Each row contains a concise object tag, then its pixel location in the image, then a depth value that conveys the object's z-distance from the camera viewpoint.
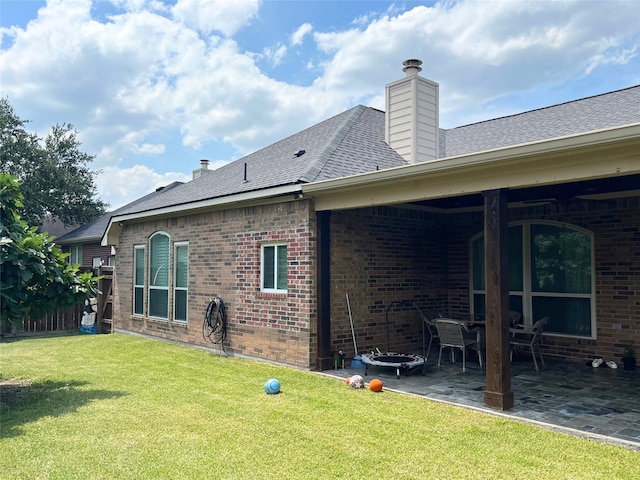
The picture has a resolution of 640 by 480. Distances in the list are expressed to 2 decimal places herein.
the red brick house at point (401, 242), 6.53
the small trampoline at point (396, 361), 6.94
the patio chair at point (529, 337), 7.28
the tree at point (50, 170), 25.72
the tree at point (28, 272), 5.84
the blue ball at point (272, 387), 6.07
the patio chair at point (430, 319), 8.78
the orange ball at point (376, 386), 6.12
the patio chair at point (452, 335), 7.23
